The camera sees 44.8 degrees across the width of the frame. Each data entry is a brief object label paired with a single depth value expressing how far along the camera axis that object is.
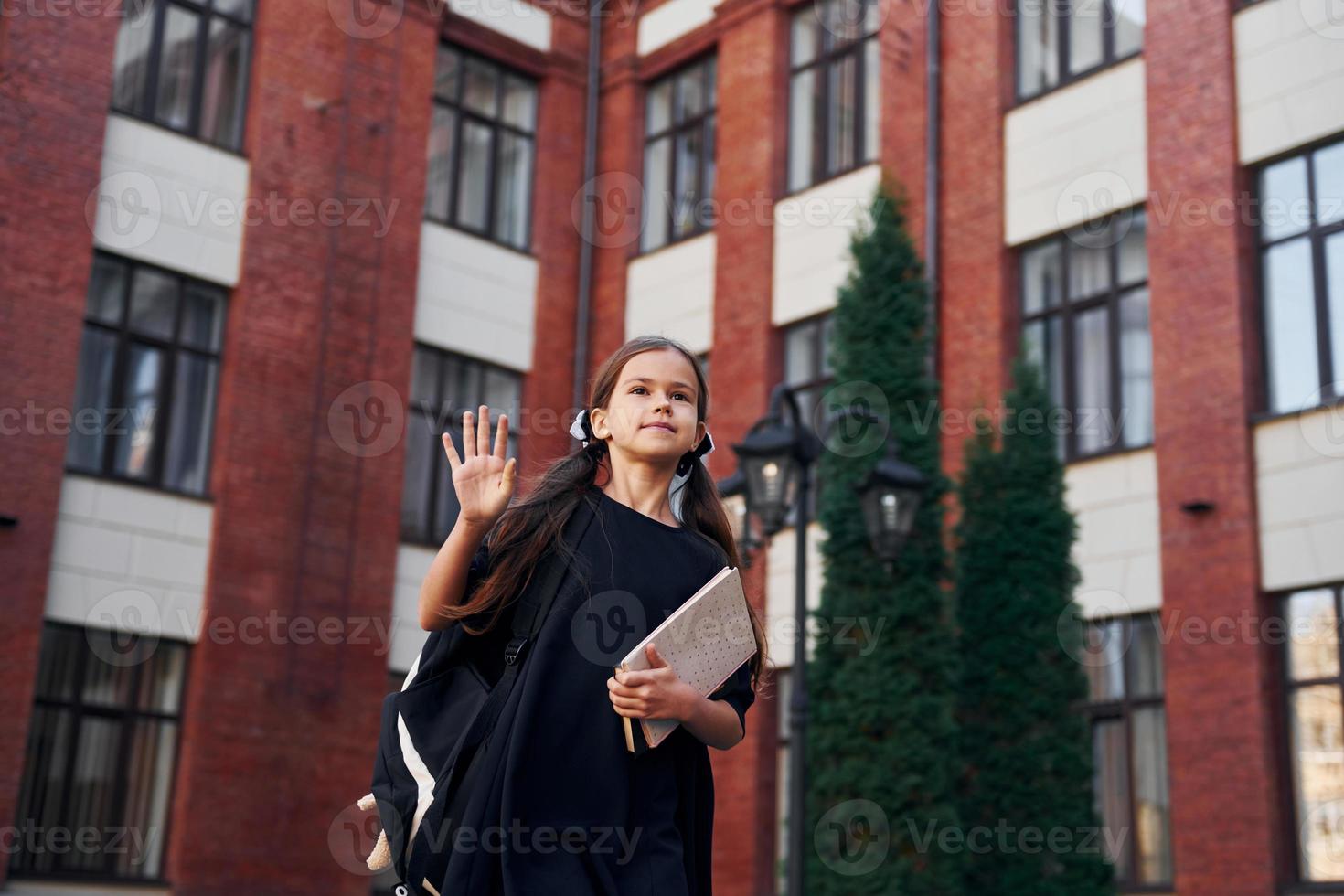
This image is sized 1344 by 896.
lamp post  11.75
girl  3.42
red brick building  14.70
